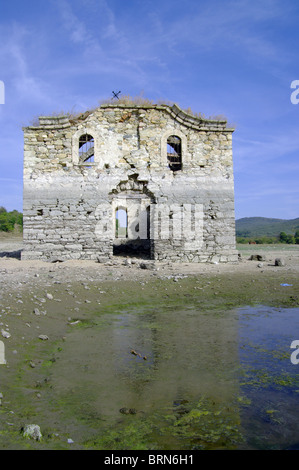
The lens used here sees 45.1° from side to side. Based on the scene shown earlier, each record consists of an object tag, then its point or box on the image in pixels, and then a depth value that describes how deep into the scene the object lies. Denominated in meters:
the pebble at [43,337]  5.15
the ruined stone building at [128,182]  12.65
